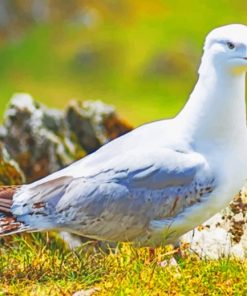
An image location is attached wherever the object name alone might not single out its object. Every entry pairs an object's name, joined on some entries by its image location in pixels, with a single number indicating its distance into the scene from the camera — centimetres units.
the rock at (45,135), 1492
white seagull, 1027
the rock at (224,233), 1120
